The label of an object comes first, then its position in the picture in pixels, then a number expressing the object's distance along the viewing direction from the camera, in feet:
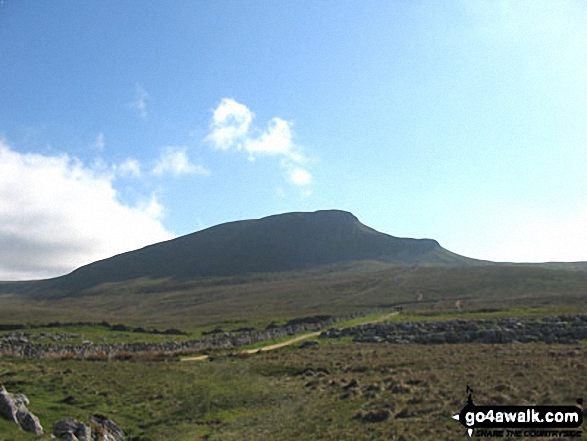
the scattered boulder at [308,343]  169.24
